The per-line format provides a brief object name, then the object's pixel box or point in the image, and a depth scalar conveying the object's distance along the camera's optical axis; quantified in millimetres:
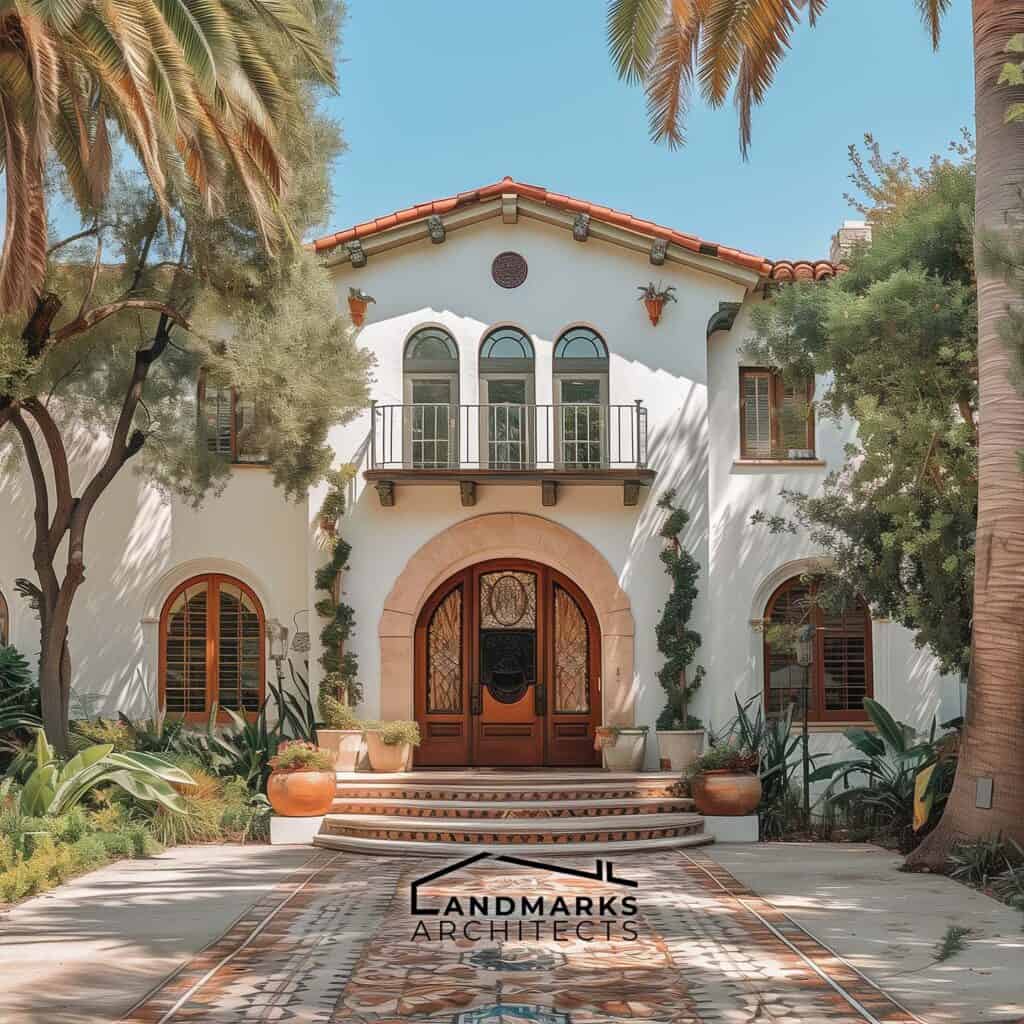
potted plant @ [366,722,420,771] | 16344
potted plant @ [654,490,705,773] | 16531
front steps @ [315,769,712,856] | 13992
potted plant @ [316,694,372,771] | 16391
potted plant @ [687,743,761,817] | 14680
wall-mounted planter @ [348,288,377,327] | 17406
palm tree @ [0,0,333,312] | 10578
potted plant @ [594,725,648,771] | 16672
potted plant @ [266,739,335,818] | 14625
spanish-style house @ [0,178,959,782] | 17312
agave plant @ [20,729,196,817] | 12867
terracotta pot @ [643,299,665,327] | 17406
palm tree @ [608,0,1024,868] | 11352
